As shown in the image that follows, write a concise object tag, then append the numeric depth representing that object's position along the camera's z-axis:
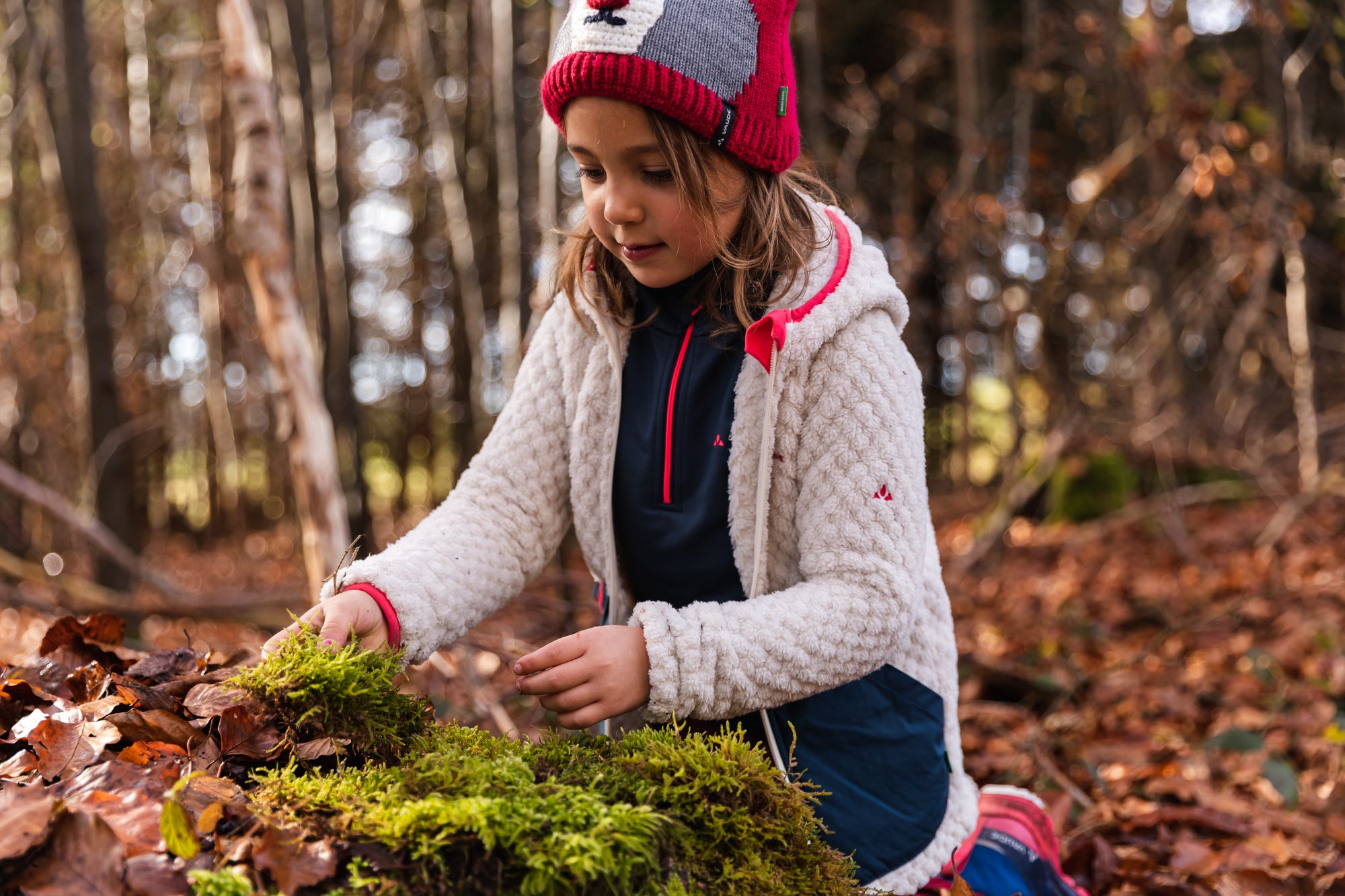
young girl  1.62
